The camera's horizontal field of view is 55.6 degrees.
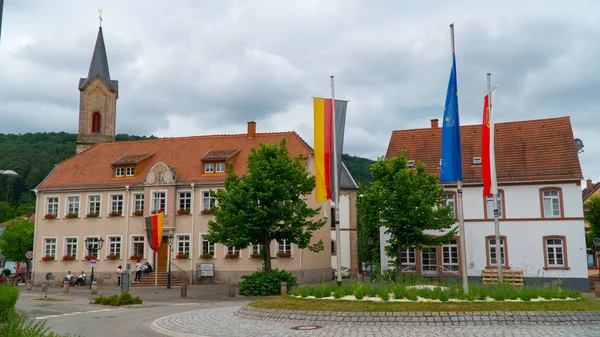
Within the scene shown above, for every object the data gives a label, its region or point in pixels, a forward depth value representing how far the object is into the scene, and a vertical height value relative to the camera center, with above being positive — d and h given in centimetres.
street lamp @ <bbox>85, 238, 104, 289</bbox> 4278 +33
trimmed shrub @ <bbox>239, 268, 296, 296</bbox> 3005 -203
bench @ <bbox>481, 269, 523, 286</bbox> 3122 -192
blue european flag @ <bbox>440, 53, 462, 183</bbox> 1861 +336
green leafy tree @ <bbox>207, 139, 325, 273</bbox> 3100 +211
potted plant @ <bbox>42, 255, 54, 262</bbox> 4375 -88
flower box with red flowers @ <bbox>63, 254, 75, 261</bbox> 4328 -85
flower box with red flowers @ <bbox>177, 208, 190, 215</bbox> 4162 +246
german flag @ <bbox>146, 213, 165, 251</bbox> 3469 +108
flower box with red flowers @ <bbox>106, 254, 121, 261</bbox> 4228 -79
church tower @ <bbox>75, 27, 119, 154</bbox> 5606 +1353
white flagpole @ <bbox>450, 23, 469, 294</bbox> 1735 +0
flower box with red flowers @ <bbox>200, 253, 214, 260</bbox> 4044 -77
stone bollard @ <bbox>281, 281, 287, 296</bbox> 2736 -209
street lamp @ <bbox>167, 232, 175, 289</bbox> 3712 -205
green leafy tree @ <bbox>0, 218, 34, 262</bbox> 6412 +62
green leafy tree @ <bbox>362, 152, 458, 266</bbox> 3272 +221
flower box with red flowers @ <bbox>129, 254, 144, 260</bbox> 4206 -81
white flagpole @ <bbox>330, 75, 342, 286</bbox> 2138 +245
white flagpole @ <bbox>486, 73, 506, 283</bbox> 2402 +338
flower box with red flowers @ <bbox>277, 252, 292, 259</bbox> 3939 -74
